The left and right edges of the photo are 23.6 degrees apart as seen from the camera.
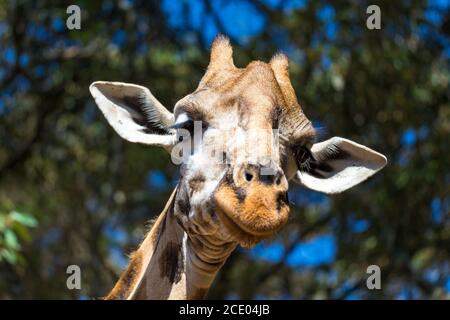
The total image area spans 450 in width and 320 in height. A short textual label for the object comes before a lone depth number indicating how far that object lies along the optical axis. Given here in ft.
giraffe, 21.21
